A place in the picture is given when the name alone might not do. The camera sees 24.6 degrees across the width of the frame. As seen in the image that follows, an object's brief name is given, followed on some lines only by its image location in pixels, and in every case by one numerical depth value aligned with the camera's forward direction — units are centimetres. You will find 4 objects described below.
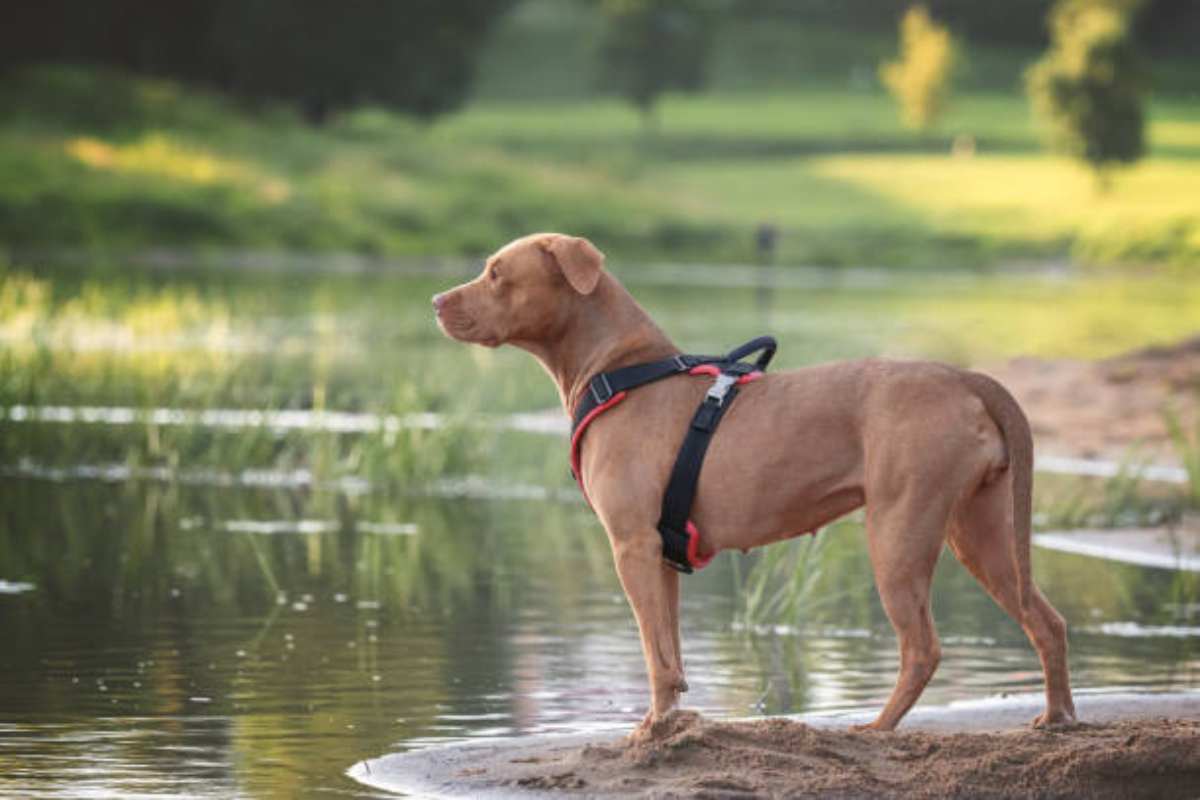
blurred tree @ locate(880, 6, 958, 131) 9400
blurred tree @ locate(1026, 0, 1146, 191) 8238
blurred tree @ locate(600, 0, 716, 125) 10094
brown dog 890
